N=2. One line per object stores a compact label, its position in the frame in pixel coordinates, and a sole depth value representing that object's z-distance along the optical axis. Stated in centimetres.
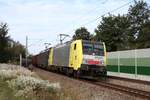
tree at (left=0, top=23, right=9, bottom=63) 6588
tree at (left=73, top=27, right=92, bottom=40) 9841
